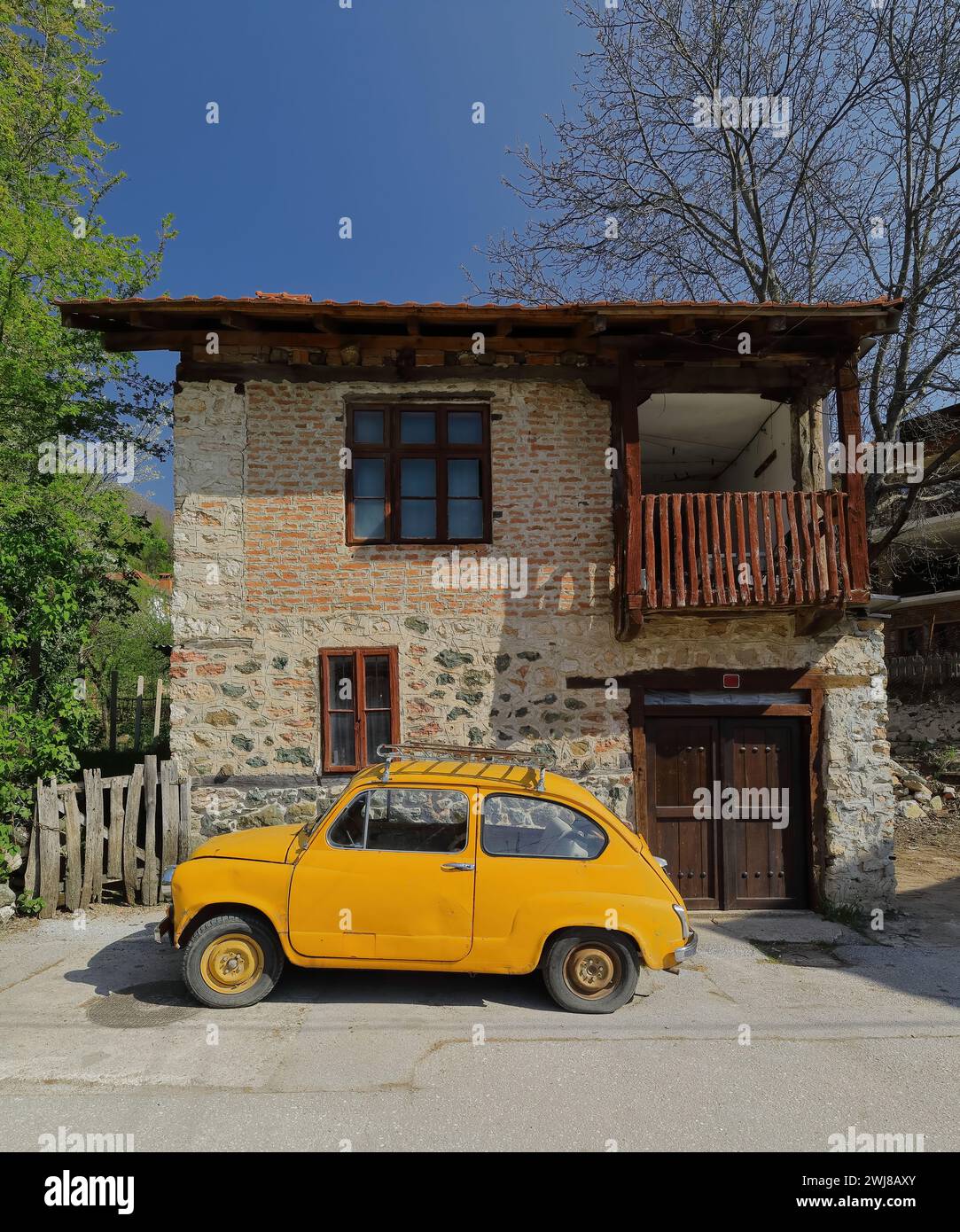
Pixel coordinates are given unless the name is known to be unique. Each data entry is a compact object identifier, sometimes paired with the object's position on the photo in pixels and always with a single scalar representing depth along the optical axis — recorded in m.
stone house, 8.03
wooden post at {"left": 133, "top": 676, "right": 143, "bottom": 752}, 17.27
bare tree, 11.92
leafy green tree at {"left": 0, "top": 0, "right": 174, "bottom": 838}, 7.75
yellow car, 5.16
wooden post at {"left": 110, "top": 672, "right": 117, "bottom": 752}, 15.00
